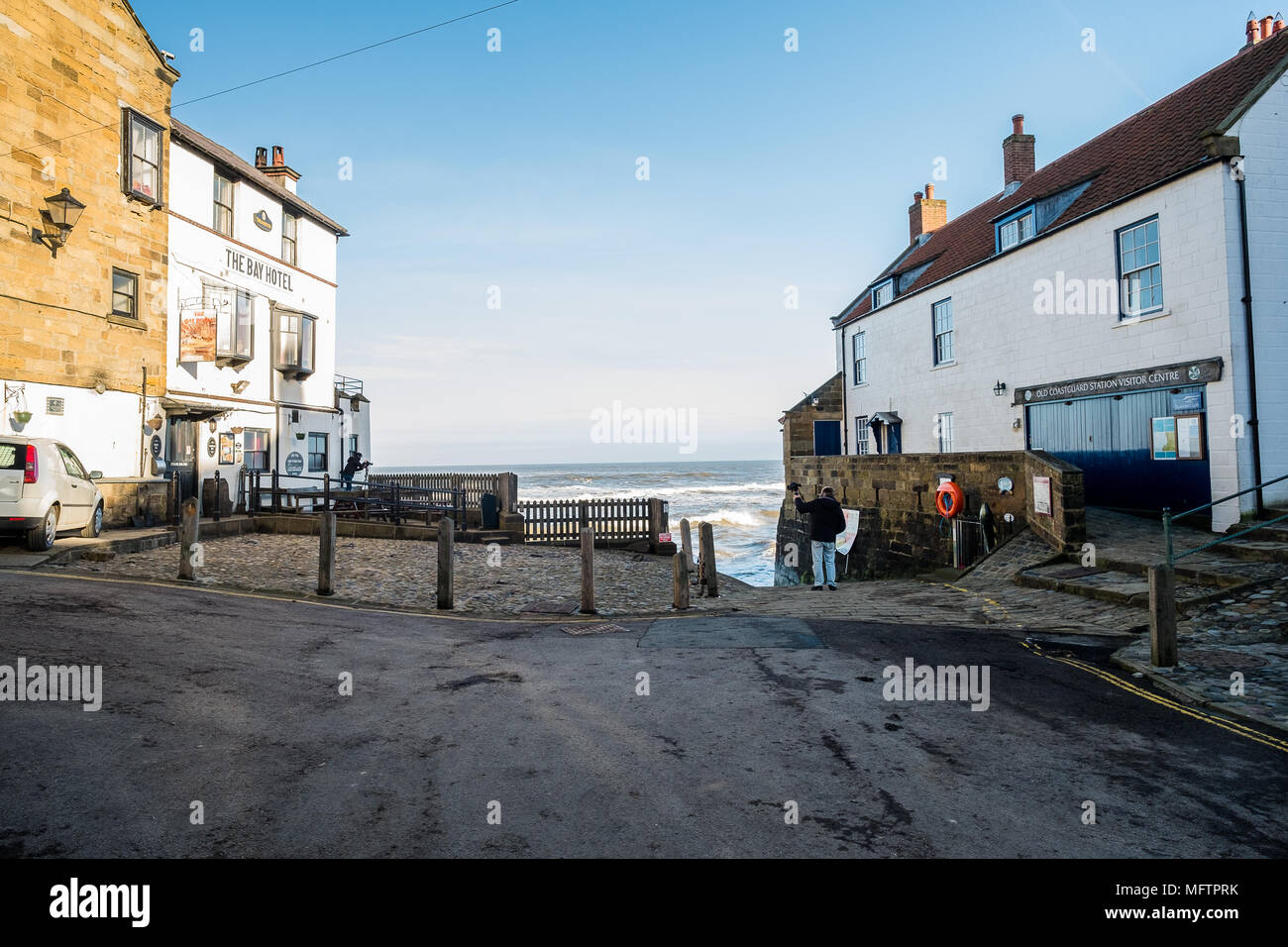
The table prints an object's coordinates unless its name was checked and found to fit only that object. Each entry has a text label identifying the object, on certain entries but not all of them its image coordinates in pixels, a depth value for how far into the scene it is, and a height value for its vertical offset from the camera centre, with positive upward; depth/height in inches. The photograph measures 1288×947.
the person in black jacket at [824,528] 531.2 -28.7
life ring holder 623.5 -10.4
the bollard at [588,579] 416.5 -50.0
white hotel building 778.2 +206.8
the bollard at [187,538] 445.1 -25.6
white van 449.7 +4.2
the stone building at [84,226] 605.6 +242.4
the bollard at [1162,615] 276.2 -48.8
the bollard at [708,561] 497.0 -48.3
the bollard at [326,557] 437.4 -37.4
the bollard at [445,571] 422.0 -45.1
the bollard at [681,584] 437.1 -55.9
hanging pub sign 771.4 +167.3
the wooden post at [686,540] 492.5 -34.4
